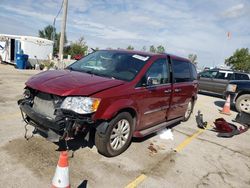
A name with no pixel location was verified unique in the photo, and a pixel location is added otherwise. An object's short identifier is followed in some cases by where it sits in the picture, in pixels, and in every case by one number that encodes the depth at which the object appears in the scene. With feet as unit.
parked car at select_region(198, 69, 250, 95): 34.70
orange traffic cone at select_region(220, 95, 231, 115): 23.58
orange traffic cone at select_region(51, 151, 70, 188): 6.19
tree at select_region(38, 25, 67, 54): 196.11
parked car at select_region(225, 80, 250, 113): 23.84
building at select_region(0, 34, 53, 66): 44.73
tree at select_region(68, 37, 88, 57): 141.70
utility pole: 38.71
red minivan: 8.80
